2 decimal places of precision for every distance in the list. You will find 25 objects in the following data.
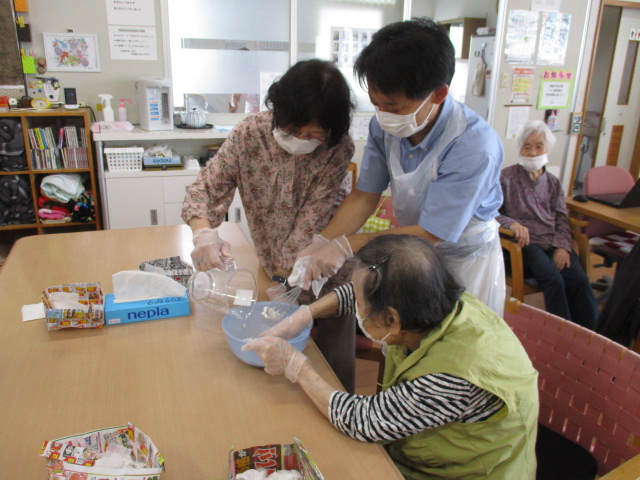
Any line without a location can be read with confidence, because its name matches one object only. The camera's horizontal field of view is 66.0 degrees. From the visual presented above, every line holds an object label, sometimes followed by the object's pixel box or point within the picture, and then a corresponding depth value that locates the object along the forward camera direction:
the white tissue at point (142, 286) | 1.41
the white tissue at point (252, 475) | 0.81
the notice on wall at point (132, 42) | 3.42
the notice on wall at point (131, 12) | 3.37
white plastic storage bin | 3.23
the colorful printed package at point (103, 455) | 0.77
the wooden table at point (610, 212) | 2.59
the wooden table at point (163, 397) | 0.92
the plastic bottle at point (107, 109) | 3.33
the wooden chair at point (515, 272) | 2.64
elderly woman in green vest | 0.94
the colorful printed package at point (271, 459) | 0.81
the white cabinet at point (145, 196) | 3.28
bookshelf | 3.17
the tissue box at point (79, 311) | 1.30
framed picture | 3.30
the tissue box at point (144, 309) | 1.36
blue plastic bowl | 1.17
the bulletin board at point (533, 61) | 4.27
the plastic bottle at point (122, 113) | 3.43
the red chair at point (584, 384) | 1.10
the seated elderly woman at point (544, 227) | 2.66
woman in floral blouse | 1.41
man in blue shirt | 1.14
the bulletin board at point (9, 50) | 3.10
